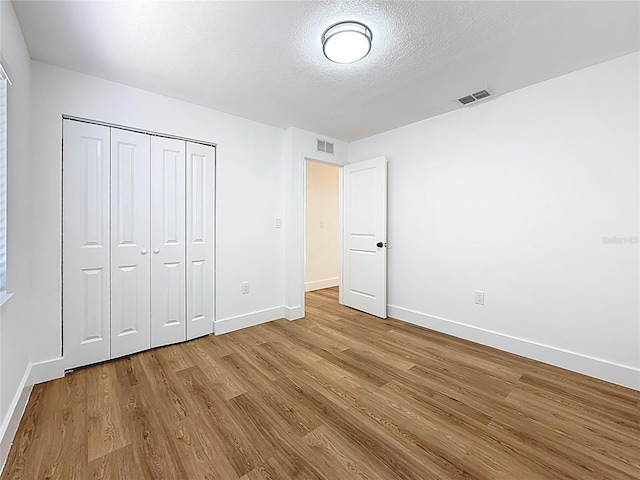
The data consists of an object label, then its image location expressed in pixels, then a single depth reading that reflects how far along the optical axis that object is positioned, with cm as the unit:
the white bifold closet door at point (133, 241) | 225
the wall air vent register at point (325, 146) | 379
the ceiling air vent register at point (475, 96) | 255
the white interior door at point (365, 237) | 359
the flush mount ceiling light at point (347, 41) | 170
